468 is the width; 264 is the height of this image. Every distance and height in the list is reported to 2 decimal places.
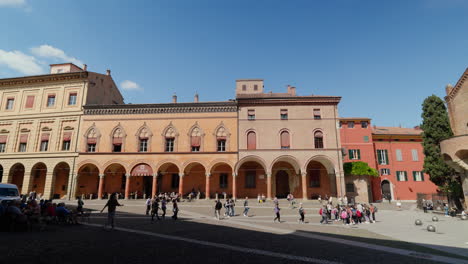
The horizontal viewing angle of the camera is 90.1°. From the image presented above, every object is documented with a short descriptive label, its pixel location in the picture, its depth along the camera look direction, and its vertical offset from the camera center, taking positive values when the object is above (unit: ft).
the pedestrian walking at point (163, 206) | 51.72 -5.94
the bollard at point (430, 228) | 40.91 -8.16
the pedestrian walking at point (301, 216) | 50.45 -7.73
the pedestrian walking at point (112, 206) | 35.88 -4.10
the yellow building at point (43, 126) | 95.50 +21.67
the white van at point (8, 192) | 50.81 -3.03
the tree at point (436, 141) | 79.41 +13.95
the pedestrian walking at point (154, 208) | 48.16 -5.83
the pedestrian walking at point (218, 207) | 53.36 -6.25
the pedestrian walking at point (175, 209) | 50.24 -6.28
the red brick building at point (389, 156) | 114.21 +11.72
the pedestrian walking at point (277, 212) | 50.57 -6.80
